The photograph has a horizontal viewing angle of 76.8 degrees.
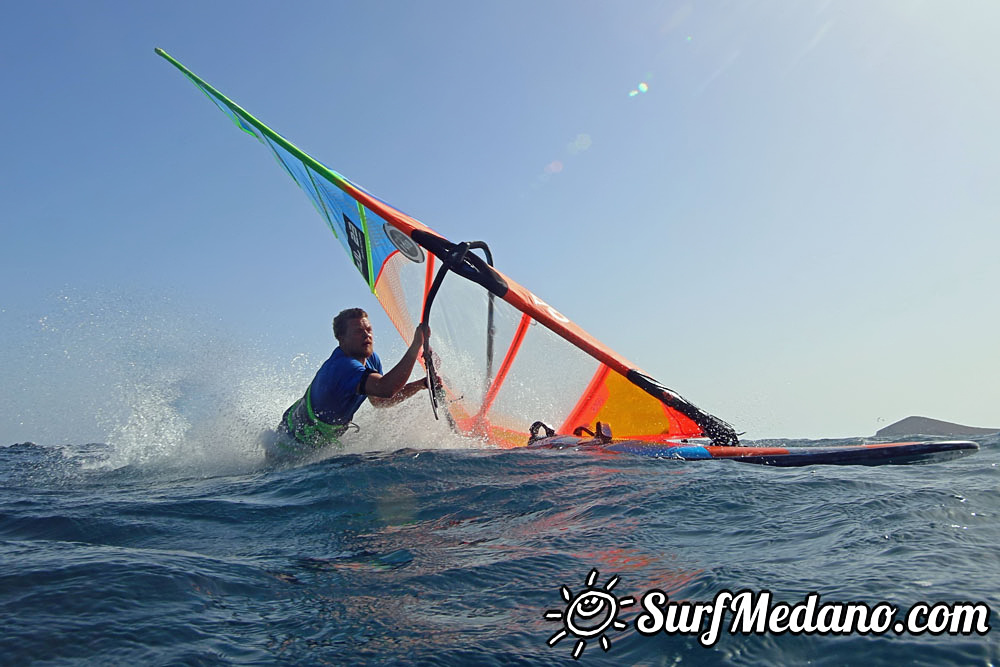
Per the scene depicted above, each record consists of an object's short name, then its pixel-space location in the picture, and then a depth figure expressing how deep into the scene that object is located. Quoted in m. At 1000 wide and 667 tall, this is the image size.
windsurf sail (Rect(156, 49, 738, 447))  6.32
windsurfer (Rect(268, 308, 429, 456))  5.42
